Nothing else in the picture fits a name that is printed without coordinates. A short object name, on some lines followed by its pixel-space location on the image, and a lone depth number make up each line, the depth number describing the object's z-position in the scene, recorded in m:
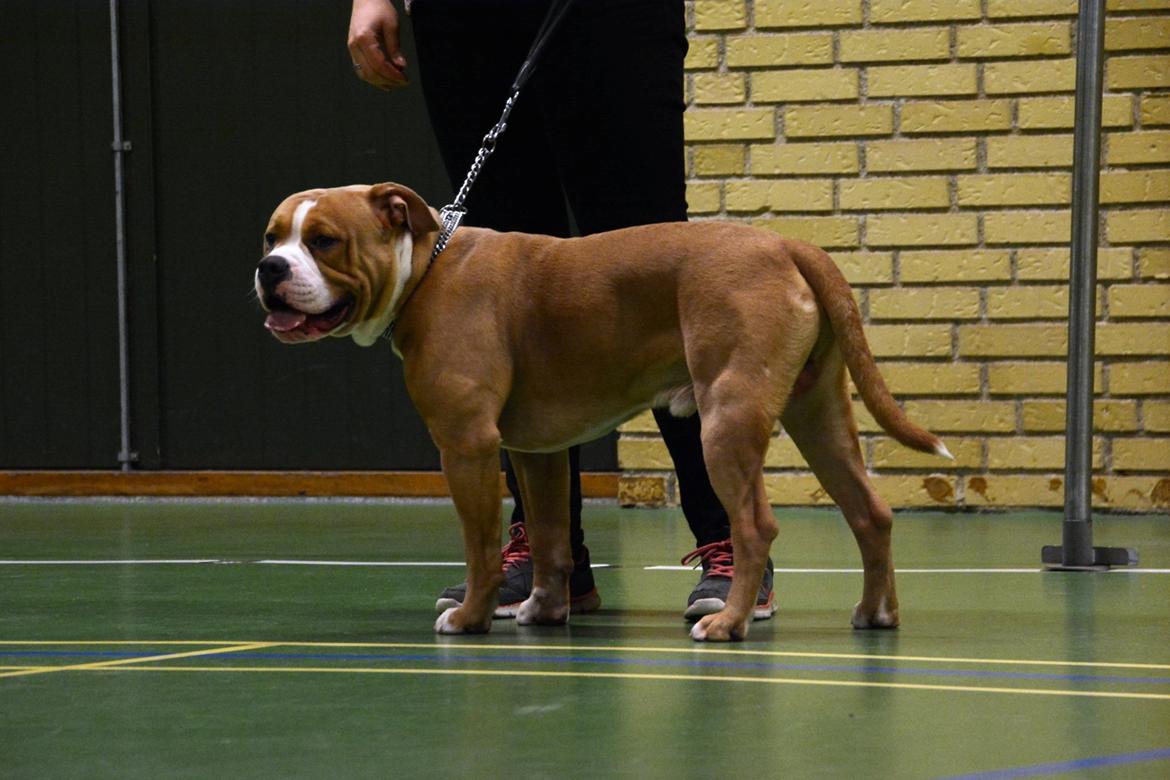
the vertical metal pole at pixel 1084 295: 8.68
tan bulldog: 6.07
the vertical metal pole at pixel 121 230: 14.85
